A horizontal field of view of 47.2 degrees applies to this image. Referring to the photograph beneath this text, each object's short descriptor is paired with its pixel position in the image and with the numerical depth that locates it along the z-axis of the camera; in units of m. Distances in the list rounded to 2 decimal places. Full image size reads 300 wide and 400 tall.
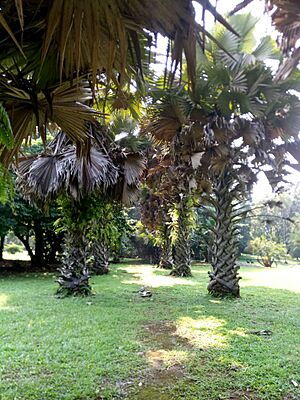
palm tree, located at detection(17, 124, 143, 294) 6.30
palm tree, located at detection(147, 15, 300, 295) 5.71
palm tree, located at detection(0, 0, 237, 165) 1.61
